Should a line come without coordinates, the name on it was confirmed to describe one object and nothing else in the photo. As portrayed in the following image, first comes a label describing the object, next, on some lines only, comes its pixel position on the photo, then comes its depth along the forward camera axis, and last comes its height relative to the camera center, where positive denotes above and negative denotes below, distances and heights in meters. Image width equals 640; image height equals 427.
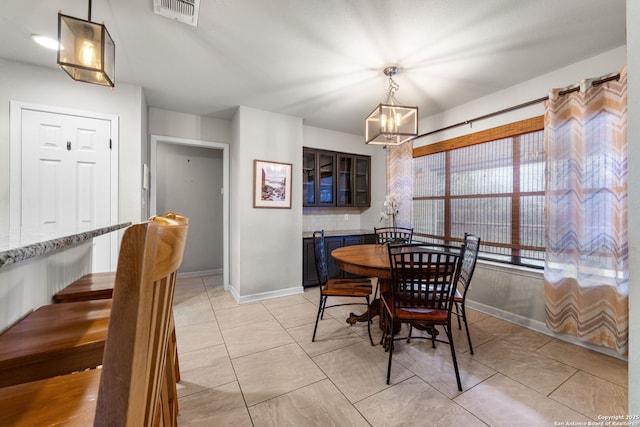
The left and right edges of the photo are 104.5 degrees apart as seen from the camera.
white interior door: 2.35 +0.37
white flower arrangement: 3.56 +0.04
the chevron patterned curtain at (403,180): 3.88 +0.51
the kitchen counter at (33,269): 0.64 -0.26
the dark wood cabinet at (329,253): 3.86 -0.66
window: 2.63 +0.26
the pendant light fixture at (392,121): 2.29 +0.87
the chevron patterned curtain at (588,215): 2.00 -0.01
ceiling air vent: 1.59 +1.33
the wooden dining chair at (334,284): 2.33 -0.75
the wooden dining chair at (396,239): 2.72 -0.33
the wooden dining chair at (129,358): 0.38 -0.25
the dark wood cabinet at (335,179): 4.12 +0.57
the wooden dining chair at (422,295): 1.72 -0.61
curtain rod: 2.05 +1.15
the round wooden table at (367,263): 1.96 -0.43
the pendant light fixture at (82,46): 1.29 +0.88
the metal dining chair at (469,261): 2.02 -0.43
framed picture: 3.39 +0.37
